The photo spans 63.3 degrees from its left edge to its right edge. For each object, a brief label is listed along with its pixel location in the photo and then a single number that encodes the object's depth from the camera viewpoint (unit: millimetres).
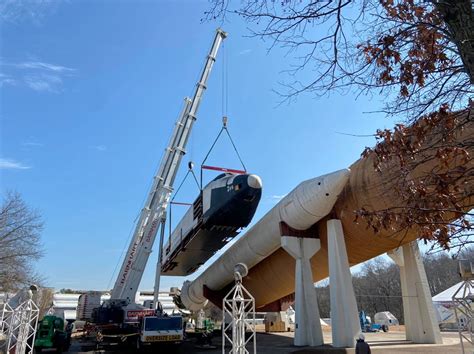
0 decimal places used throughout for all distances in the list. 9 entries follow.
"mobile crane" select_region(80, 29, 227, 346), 17344
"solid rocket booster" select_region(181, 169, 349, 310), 14047
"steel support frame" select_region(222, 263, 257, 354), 9188
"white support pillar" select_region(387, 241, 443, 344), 15906
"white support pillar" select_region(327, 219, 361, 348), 13516
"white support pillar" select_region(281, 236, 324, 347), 15062
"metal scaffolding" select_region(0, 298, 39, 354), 12750
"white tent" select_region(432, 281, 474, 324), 30922
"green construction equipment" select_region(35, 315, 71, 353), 18908
